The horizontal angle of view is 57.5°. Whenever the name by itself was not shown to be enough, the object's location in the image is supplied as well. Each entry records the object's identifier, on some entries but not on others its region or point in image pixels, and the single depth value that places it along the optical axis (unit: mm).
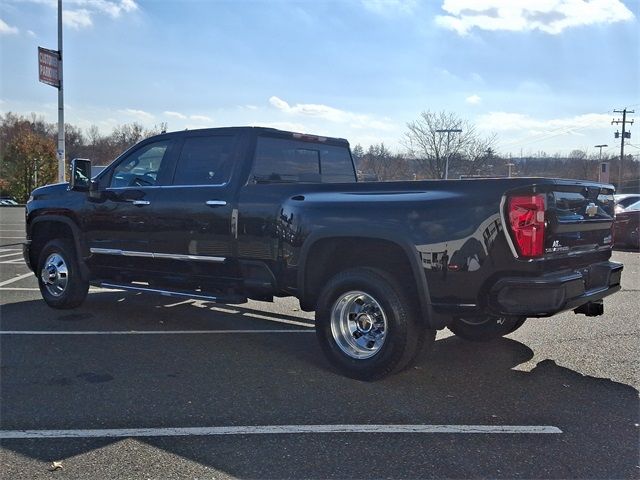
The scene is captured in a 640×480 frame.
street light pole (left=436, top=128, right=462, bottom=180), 42234
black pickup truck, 4027
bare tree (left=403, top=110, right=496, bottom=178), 42531
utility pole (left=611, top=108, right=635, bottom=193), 66750
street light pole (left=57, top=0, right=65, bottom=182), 17641
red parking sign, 17172
